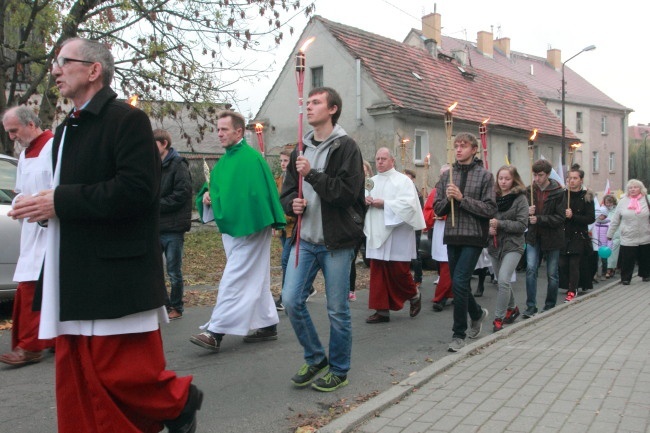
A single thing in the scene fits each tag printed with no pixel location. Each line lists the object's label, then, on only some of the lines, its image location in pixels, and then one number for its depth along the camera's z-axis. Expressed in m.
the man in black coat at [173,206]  7.59
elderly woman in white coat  13.34
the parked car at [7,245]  7.00
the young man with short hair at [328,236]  4.95
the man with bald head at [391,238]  8.23
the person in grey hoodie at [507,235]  7.78
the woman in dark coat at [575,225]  10.22
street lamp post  34.00
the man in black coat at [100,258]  3.10
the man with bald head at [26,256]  5.58
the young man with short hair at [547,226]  9.09
